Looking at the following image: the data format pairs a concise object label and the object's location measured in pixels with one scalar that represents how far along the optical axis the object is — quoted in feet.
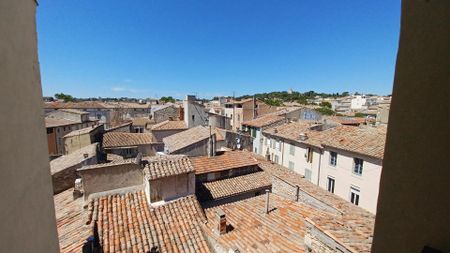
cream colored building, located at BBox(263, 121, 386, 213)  48.42
